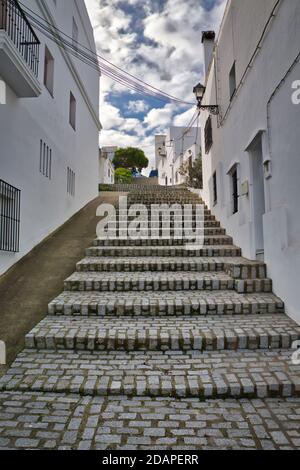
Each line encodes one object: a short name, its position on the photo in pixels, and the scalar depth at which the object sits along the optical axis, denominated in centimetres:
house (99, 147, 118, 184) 2052
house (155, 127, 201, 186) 1586
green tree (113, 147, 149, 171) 3350
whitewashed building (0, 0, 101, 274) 422
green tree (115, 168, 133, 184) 2691
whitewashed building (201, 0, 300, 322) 318
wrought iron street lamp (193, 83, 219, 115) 661
